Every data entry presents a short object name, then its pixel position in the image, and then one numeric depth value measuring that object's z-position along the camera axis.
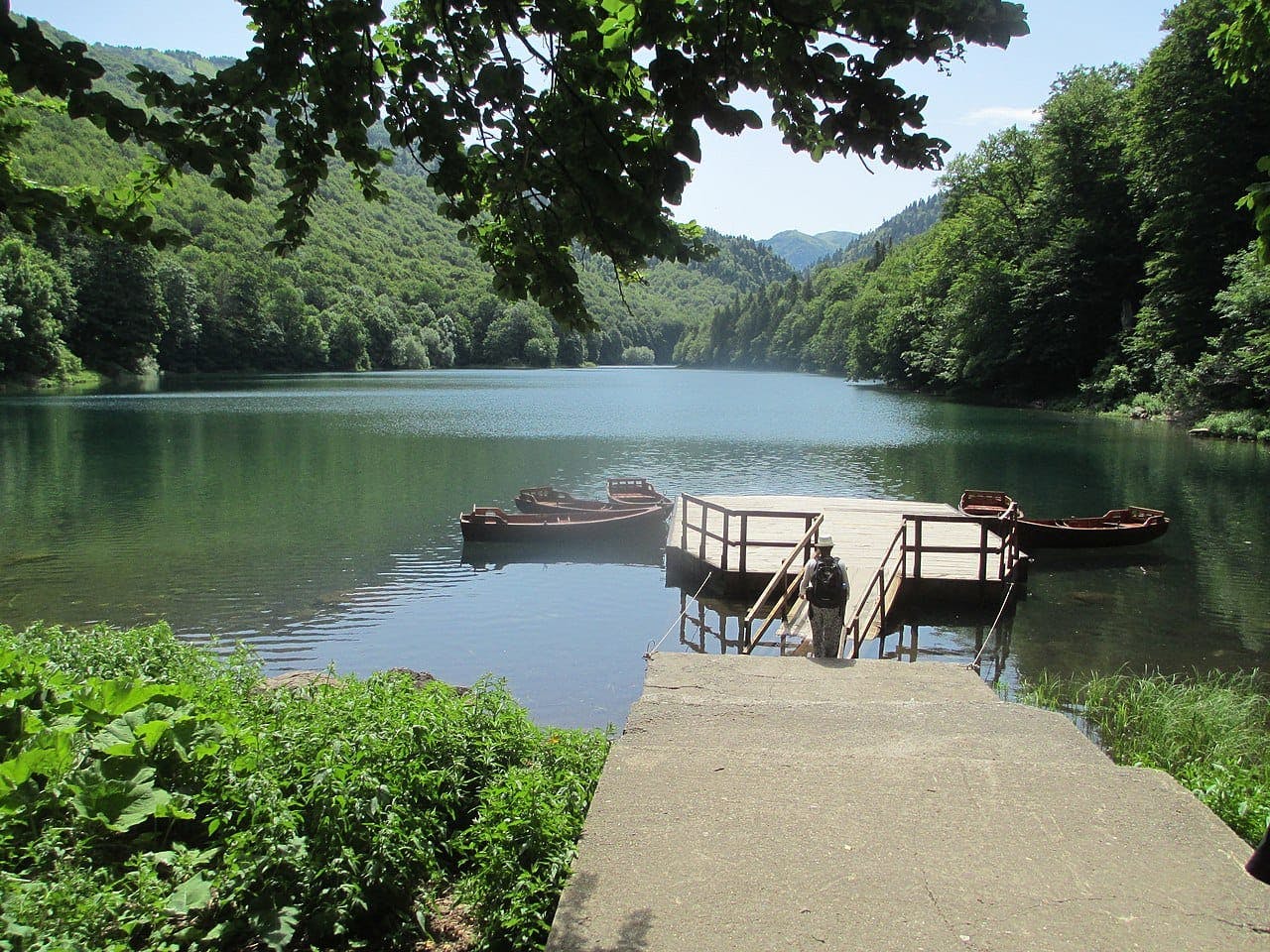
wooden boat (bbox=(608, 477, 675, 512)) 23.84
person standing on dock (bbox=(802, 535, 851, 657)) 10.45
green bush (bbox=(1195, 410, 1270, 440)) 37.70
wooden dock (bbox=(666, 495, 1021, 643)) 15.23
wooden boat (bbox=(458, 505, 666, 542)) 20.89
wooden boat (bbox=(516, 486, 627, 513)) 23.70
